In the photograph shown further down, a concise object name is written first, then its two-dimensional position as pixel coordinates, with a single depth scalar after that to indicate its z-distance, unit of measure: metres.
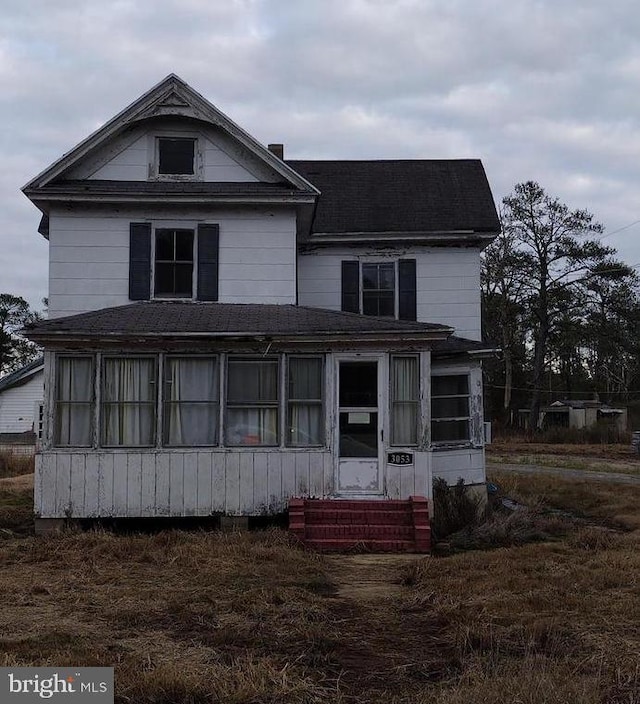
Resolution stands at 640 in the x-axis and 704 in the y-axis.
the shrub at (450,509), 12.87
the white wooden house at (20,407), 36.34
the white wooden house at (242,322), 12.59
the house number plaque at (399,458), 12.69
